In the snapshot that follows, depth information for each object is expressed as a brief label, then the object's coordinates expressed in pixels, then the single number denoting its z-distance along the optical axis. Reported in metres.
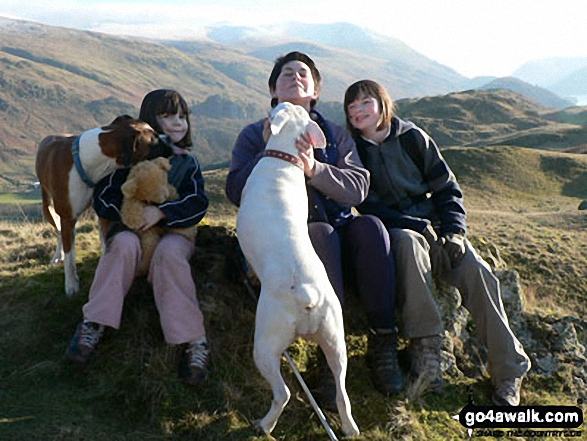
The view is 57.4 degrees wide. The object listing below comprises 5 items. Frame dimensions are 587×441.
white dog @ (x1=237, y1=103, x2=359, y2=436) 3.24
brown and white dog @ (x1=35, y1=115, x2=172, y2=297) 4.43
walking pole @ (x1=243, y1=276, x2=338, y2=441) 3.38
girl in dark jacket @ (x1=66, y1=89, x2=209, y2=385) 3.92
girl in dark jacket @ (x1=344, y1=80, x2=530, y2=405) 4.22
